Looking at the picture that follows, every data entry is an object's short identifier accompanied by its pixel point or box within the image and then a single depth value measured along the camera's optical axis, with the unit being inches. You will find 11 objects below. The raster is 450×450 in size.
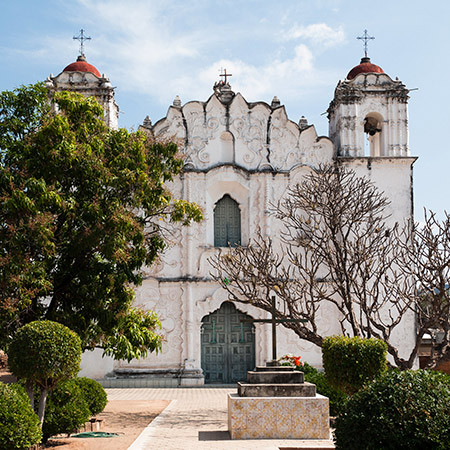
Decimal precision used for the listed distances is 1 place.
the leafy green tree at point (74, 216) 413.7
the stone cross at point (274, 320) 410.2
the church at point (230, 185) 765.9
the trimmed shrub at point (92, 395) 455.8
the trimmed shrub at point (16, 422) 309.4
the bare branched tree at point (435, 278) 502.6
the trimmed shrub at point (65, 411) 382.6
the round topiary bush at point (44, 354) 348.8
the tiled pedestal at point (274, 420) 371.2
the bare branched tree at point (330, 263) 534.0
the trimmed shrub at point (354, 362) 423.8
